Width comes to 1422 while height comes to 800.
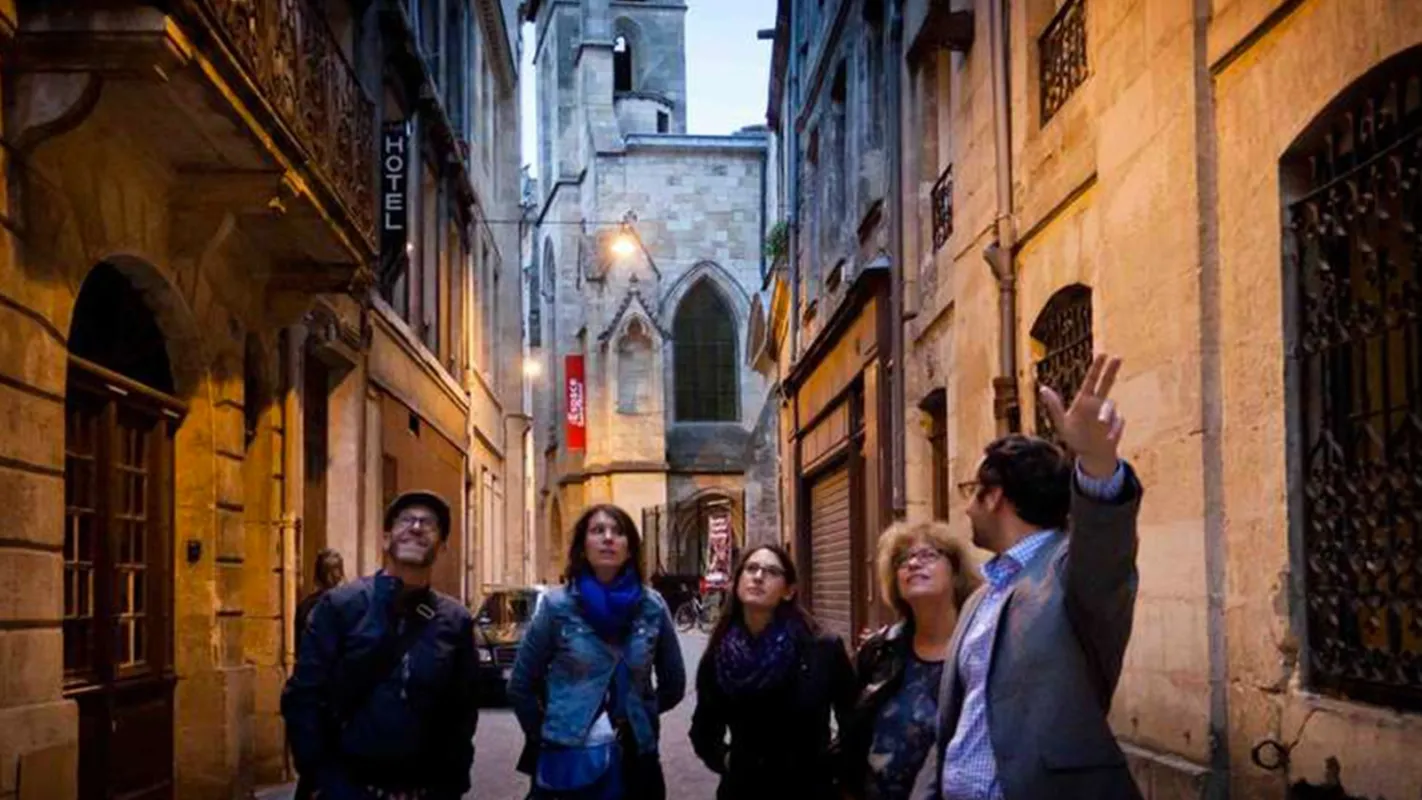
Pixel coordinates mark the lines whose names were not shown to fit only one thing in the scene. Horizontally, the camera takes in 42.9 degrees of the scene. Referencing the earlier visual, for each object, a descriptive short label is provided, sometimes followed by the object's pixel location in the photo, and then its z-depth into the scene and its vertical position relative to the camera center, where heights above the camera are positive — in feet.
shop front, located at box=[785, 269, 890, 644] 55.11 +2.71
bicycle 126.62 -6.07
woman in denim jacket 20.57 -1.72
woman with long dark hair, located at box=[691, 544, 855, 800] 20.48 -1.88
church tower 171.83 +45.30
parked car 67.77 -3.89
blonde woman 18.74 -1.46
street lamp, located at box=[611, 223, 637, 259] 153.20 +24.54
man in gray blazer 11.39 -0.66
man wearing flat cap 18.93 -1.60
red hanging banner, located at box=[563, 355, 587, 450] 163.02 +11.29
